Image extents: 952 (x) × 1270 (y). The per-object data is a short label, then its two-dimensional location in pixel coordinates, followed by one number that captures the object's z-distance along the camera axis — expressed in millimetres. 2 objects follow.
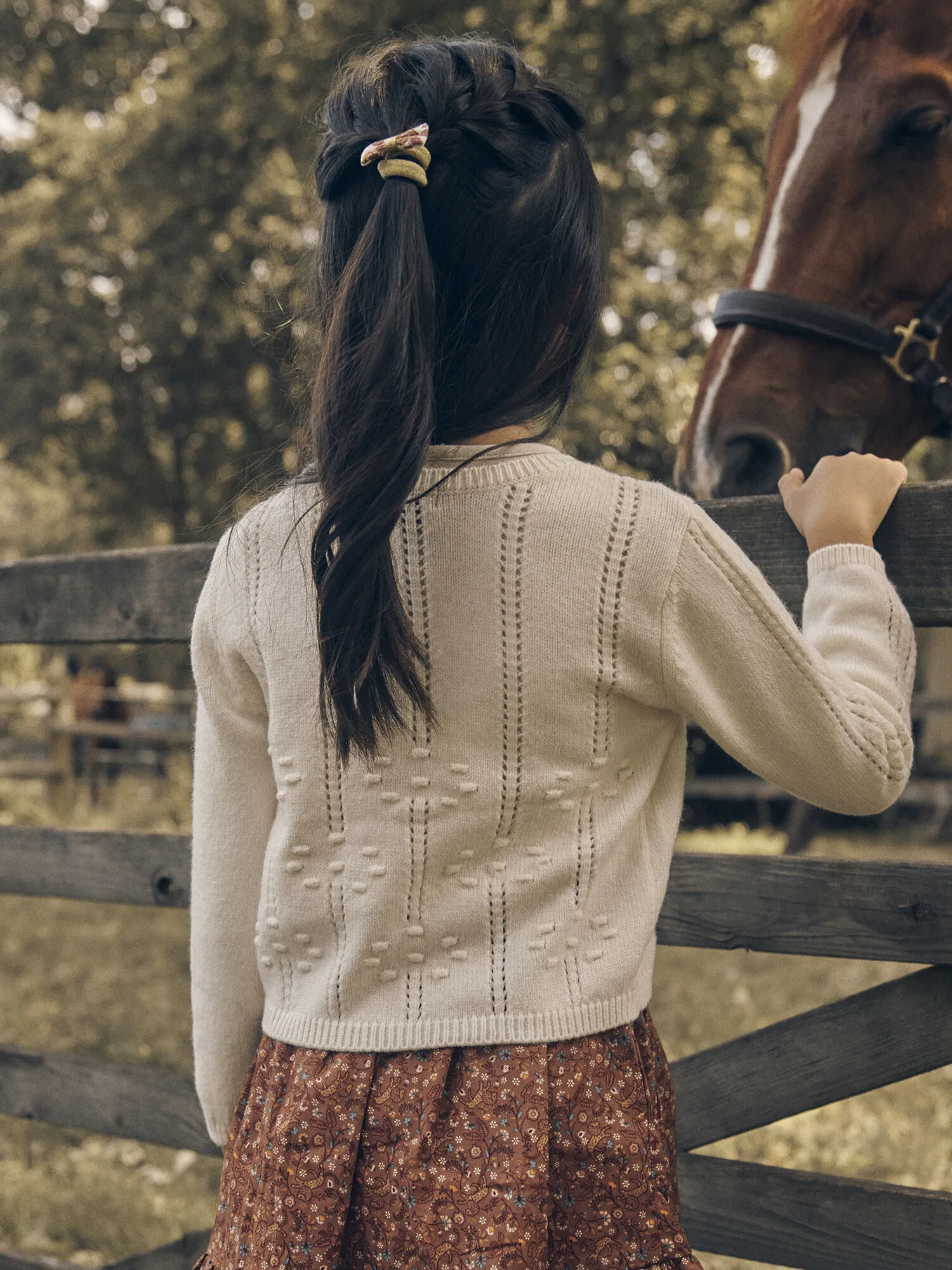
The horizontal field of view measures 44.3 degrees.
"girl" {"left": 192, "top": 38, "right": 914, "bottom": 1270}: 1094
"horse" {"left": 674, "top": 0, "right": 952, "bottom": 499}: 2195
